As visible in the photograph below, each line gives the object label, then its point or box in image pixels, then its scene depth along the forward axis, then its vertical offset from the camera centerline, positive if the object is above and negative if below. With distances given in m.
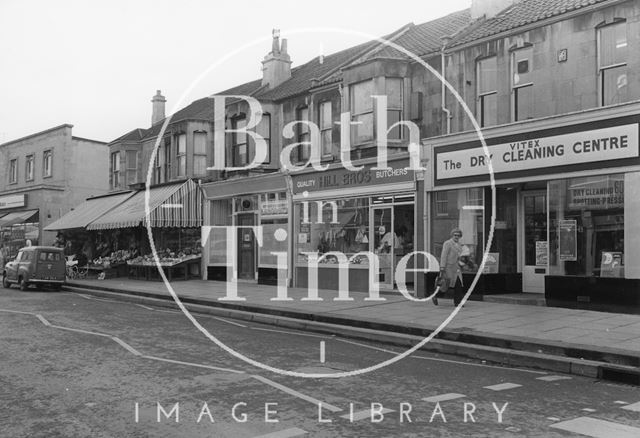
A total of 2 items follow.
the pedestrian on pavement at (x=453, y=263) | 13.59 -0.35
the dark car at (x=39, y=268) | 21.52 -0.83
